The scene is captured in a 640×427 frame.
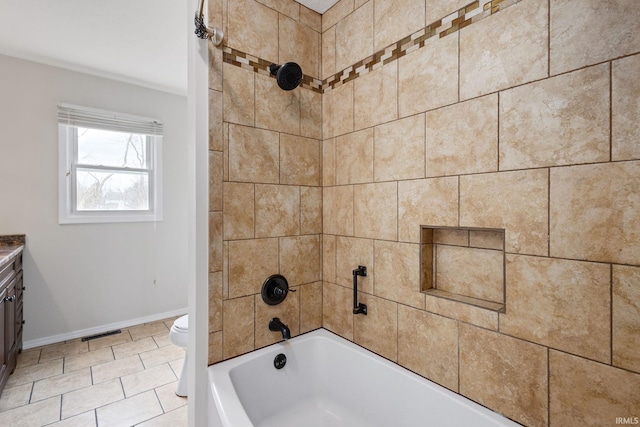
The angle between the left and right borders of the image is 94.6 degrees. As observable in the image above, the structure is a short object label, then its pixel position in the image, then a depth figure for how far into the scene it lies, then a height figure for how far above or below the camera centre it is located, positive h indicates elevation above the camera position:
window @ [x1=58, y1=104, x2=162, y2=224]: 2.87 +0.46
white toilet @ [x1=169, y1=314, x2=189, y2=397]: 2.11 -0.95
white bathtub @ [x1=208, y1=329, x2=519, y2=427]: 1.19 -0.85
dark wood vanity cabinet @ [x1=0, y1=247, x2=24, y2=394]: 2.00 -0.75
